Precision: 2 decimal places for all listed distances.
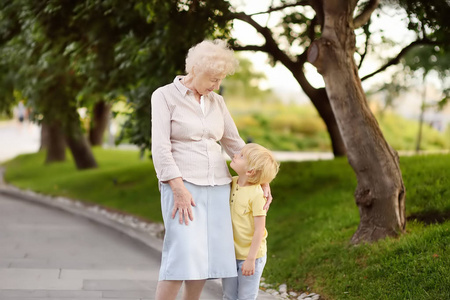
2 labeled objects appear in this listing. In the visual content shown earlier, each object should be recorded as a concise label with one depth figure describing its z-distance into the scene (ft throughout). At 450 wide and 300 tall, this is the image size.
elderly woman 13.03
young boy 13.23
